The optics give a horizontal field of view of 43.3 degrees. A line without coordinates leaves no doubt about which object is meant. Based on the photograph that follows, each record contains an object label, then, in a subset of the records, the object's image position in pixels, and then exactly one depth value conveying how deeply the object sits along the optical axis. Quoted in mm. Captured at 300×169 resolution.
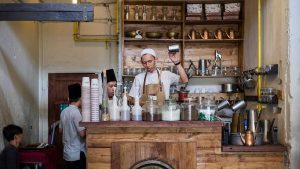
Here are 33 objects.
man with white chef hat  3818
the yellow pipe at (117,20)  5391
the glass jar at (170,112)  2922
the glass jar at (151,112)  2947
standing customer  3922
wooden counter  2877
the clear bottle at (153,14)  5336
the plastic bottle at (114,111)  2961
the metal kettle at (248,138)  2982
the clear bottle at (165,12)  5356
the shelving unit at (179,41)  5363
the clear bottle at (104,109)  2979
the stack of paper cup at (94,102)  2941
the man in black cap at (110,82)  3658
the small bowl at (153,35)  5262
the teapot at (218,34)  5324
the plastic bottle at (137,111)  2951
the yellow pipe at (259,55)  3729
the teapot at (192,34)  5341
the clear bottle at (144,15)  5317
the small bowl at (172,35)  5289
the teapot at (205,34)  5328
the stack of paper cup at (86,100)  2951
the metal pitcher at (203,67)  5309
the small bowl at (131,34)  5281
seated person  3549
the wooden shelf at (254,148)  2914
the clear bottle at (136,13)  5316
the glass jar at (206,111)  2953
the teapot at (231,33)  5300
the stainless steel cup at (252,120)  3068
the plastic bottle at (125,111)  2954
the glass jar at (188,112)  2955
